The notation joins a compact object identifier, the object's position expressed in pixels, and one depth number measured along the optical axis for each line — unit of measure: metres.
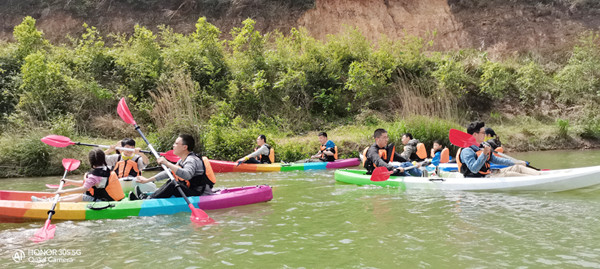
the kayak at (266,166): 9.98
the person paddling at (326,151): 10.70
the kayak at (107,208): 5.38
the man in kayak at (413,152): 9.18
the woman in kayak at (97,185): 5.34
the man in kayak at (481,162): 6.29
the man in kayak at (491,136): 7.91
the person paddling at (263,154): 10.26
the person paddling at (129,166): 6.62
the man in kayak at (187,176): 5.41
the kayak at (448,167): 8.10
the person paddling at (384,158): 7.17
